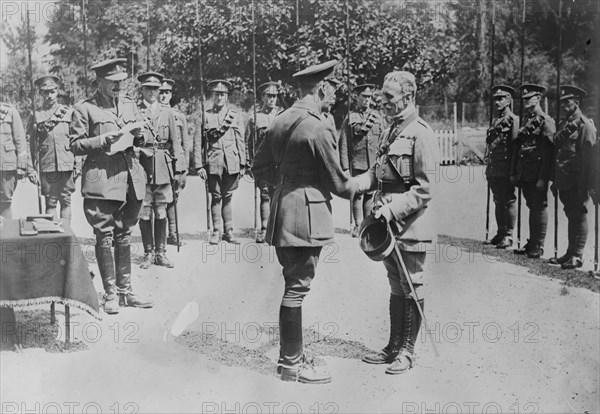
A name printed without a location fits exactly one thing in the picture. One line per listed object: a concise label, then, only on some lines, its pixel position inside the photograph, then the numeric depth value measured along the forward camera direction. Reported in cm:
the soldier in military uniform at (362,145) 711
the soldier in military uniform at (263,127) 610
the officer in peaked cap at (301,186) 460
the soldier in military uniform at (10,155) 554
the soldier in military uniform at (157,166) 611
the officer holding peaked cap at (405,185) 472
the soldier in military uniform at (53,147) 559
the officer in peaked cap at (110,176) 536
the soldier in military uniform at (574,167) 610
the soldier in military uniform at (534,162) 644
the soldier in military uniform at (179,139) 625
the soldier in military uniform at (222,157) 688
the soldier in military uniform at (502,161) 672
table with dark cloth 474
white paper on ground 544
